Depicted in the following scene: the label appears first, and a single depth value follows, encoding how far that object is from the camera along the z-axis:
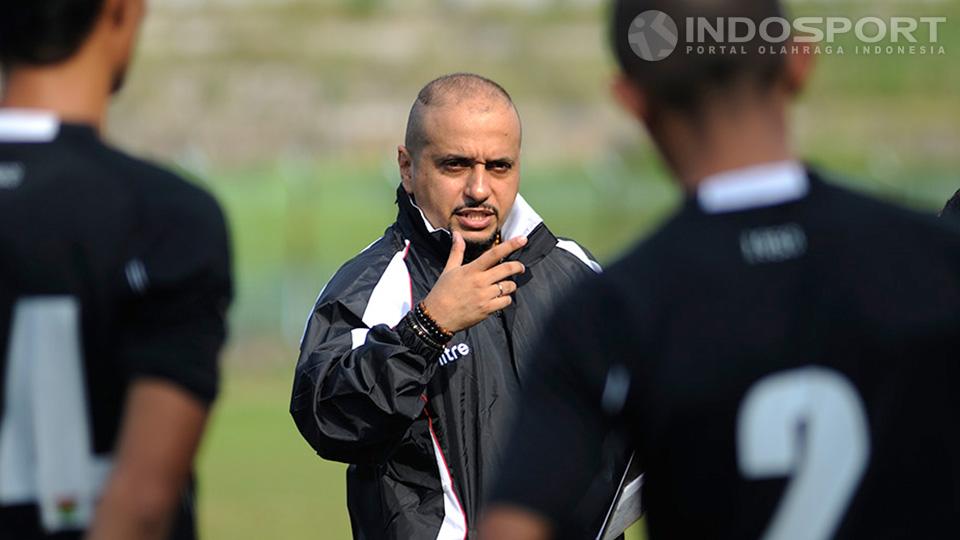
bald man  9.25
